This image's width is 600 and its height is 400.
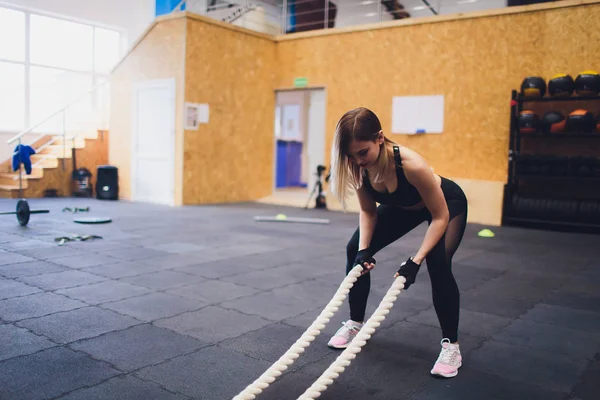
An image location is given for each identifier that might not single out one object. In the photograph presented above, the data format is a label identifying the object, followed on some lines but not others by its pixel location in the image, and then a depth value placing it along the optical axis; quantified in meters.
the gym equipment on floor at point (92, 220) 6.17
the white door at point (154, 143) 8.61
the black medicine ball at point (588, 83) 6.41
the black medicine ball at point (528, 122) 6.75
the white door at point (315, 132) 9.34
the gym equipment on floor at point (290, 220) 6.93
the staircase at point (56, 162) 9.14
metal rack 6.59
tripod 8.79
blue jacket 6.33
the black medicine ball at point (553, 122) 6.66
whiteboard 8.05
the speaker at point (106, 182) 9.14
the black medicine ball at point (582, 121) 6.44
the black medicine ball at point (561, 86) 6.58
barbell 5.69
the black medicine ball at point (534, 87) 6.80
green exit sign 9.45
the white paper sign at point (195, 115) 8.48
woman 1.94
